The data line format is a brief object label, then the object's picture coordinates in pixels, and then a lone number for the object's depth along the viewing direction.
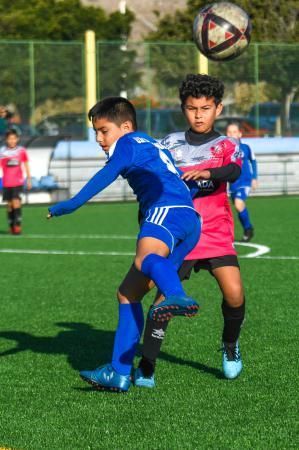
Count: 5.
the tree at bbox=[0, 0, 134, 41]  61.47
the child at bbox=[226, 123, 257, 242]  16.20
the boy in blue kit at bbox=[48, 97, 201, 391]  6.06
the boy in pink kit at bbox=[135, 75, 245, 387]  6.56
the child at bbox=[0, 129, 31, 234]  19.02
